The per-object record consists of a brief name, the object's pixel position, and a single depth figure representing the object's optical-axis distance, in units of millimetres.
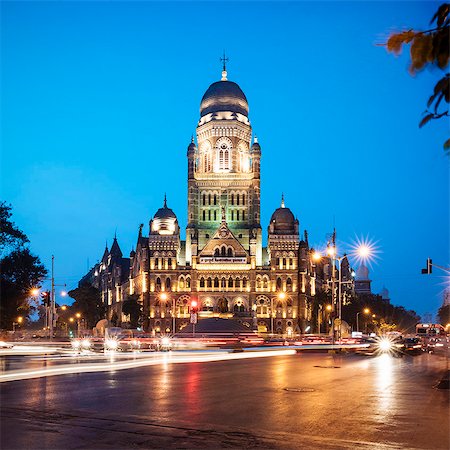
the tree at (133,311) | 112238
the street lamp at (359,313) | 123938
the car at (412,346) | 50081
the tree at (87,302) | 123750
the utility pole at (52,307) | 60366
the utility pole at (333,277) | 50712
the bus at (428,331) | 84975
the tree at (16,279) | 42875
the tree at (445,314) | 150600
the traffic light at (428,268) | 41897
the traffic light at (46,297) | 50547
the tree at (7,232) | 44188
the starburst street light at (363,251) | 49219
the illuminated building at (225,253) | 113188
